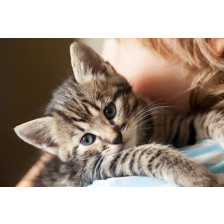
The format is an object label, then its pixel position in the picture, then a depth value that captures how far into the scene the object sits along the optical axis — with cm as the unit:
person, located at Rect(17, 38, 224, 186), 38
